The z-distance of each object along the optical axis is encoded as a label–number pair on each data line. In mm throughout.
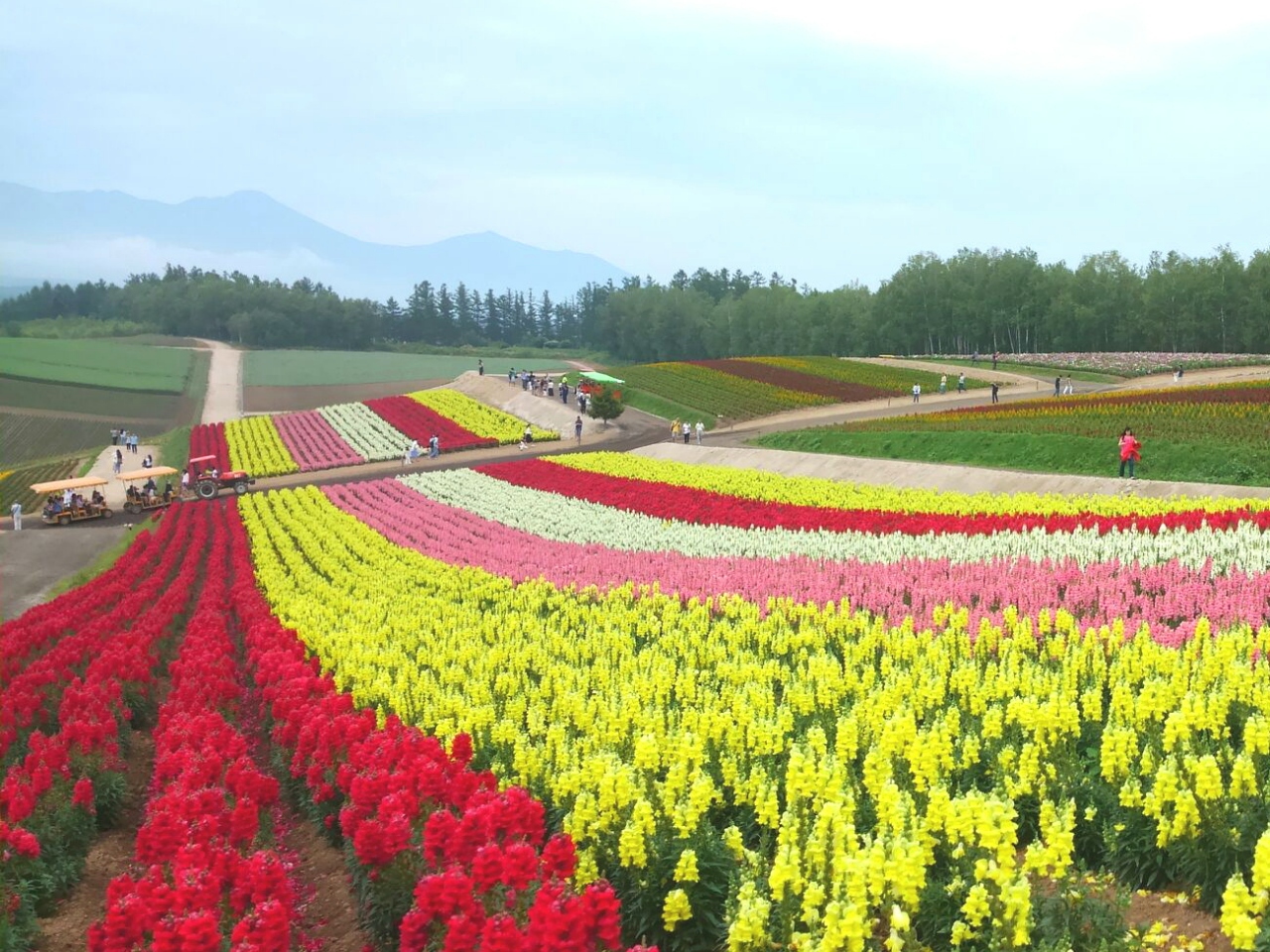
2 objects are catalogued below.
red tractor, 46125
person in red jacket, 27266
